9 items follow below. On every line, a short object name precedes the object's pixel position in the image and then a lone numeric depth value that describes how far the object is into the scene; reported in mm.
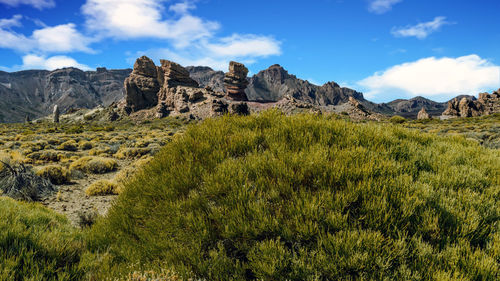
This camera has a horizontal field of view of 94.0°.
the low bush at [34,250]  3123
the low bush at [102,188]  10589
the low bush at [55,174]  11706
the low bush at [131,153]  19547
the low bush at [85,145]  24336
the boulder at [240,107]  68438
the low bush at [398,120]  49869
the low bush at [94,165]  14578
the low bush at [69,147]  22548
